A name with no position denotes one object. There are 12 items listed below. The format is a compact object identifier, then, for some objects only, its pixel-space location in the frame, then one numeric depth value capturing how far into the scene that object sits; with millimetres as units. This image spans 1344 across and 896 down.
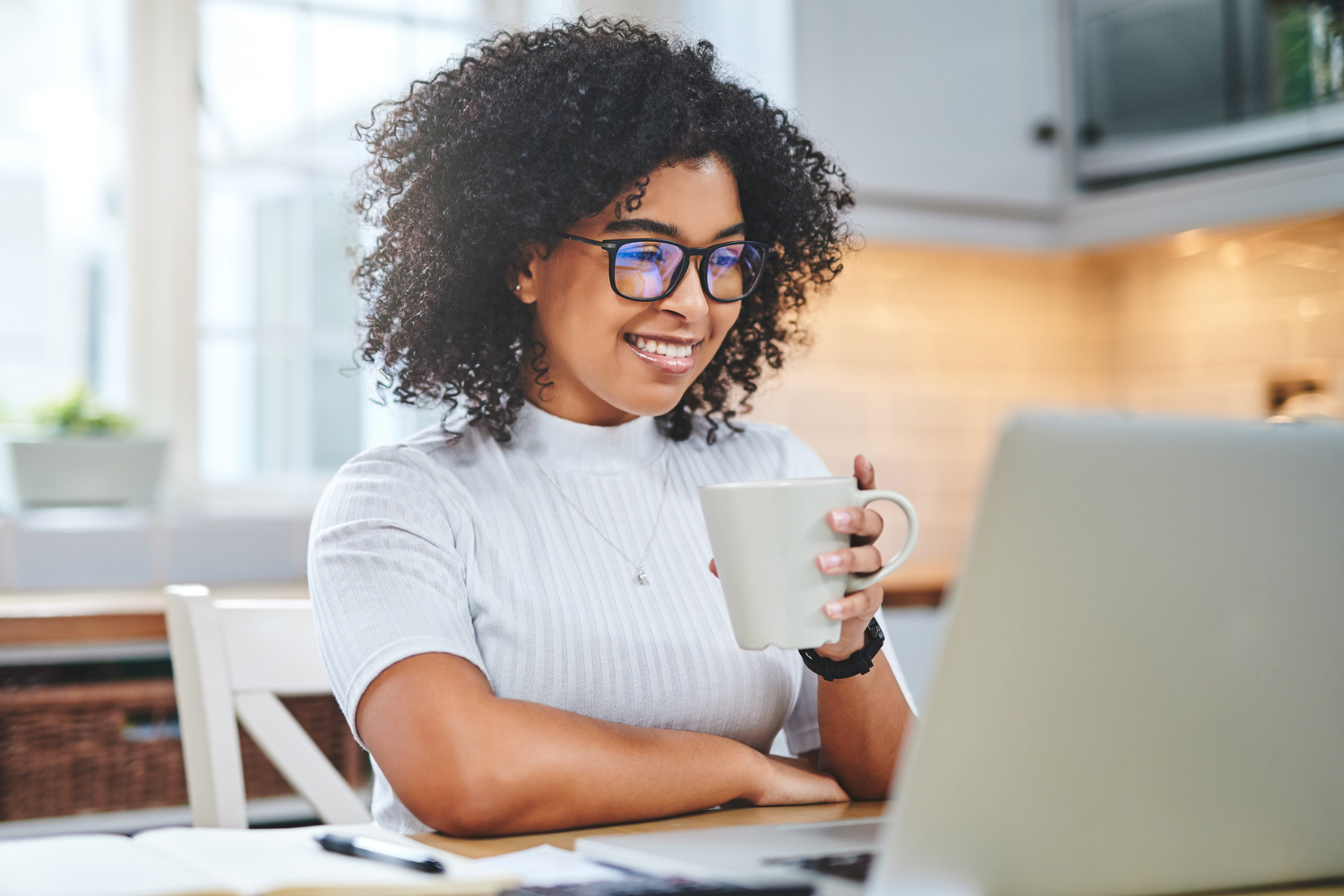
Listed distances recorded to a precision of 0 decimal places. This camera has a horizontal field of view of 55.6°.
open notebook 600
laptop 566
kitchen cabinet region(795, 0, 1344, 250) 2430
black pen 637
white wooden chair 1144
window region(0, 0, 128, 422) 2498
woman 942
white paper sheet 684
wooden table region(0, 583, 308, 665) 1770
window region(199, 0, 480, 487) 2584
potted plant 2268
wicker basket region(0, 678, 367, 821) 1798
